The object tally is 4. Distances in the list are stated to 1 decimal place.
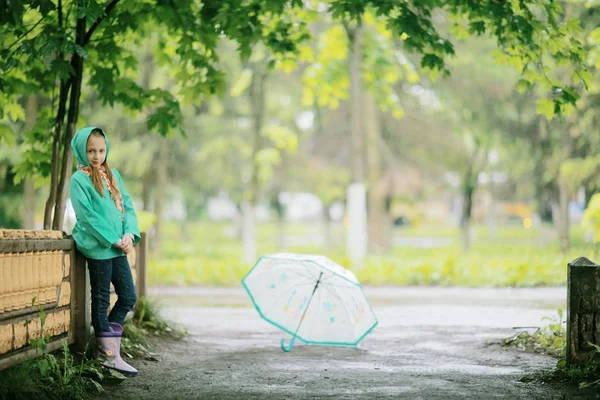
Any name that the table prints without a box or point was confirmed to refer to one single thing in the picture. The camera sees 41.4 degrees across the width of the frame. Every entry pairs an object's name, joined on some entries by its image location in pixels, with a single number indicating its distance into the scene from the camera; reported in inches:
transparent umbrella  304.8
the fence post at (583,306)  230.8
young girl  230.4
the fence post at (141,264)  330.6
